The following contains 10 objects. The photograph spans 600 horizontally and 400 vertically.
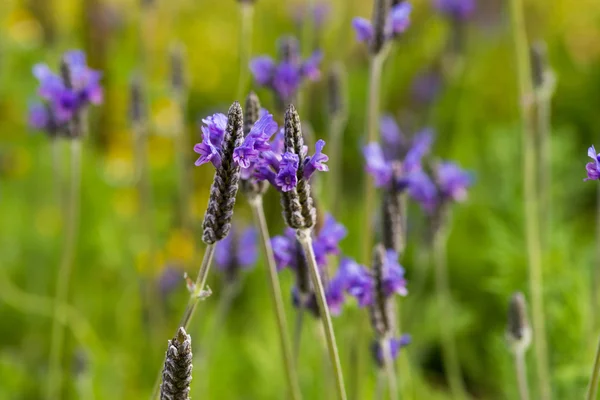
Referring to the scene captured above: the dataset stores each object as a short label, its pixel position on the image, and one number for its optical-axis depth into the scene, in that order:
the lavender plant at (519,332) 0.99
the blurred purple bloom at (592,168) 0.87
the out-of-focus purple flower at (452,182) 1.15
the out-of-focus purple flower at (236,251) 1.18
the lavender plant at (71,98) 1.03
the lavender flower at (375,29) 1.02
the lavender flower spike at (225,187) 0.86
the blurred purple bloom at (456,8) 2.08
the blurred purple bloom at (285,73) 1.04
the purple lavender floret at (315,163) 0.88
